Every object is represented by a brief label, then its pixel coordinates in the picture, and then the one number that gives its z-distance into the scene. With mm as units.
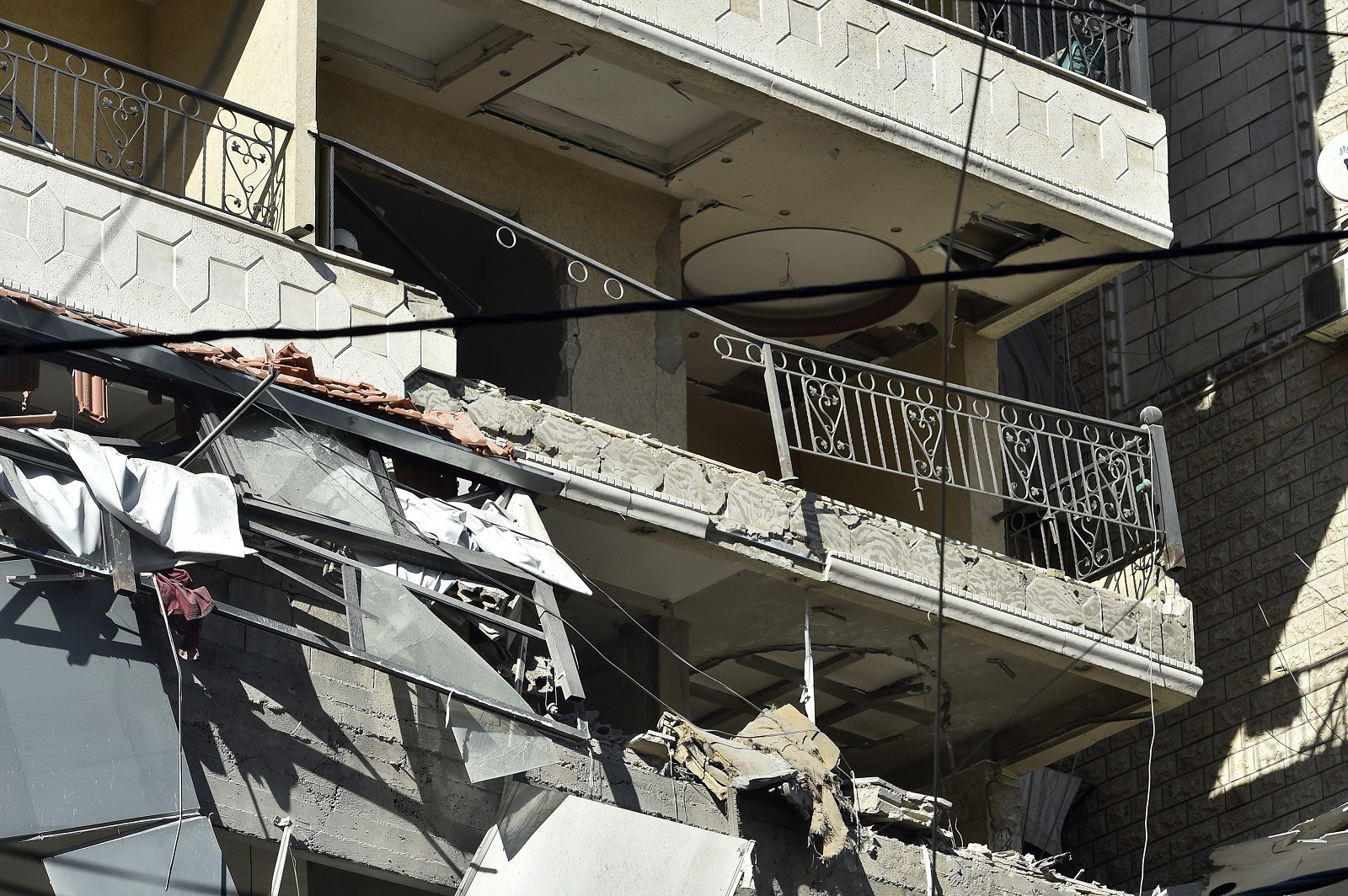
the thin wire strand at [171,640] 18625
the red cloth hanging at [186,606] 18750
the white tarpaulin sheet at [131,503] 18375
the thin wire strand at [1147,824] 31994
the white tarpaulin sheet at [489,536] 21578
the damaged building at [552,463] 19078
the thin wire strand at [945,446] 19234
